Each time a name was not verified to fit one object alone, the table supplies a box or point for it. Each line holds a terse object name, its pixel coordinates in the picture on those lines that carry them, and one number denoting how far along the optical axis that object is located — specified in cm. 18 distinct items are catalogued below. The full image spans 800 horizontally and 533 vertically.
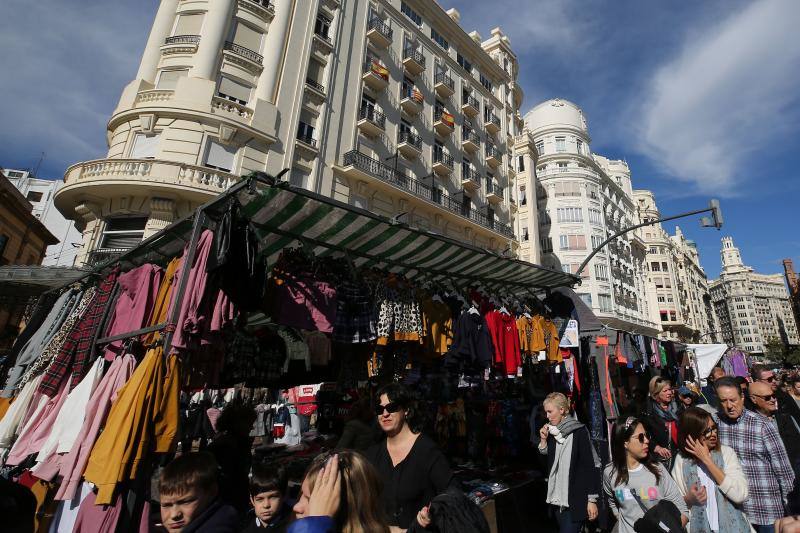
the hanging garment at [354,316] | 483
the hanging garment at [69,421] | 330
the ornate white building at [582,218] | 3859
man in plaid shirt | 347
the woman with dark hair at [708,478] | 333
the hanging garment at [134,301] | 417
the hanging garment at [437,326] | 548
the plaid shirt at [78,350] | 431
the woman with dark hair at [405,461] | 278
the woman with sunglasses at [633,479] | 331
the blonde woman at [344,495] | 178
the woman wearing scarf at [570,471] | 407
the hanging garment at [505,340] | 608
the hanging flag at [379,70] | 2186
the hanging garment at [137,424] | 279
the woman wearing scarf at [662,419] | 499
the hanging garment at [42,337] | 528
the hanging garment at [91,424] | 297
